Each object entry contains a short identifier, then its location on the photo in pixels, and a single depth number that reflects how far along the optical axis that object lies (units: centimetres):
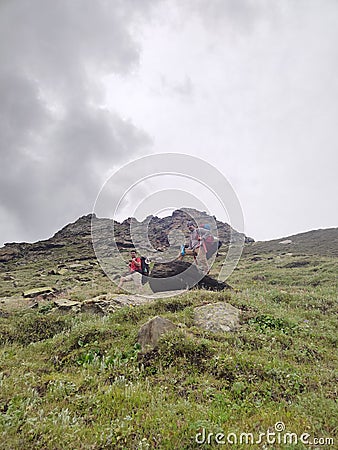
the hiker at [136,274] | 1778
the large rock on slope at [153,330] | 777
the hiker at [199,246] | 1708
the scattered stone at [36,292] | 1825
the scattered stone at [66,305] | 1234
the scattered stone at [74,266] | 4406
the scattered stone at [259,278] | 2552
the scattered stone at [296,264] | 3289
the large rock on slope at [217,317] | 920
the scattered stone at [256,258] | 4644
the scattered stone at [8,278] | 3606
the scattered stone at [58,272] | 3914
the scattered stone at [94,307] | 1198
